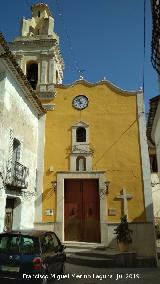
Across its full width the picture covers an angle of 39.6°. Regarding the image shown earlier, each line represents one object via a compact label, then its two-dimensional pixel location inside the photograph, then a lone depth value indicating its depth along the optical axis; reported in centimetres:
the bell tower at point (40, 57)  1299
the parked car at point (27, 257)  488
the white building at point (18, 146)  860
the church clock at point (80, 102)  1265
